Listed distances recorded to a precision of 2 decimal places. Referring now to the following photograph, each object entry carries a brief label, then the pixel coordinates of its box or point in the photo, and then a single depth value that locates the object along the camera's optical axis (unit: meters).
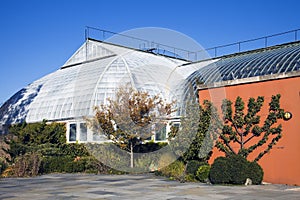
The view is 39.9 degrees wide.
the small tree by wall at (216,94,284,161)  16.58
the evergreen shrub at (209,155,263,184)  15.60
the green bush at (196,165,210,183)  16.83
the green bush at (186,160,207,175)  17.77
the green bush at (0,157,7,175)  22.17
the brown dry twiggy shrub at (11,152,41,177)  20.66
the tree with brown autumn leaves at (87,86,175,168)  22.50
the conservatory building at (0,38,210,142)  29.17
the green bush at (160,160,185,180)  18.72
